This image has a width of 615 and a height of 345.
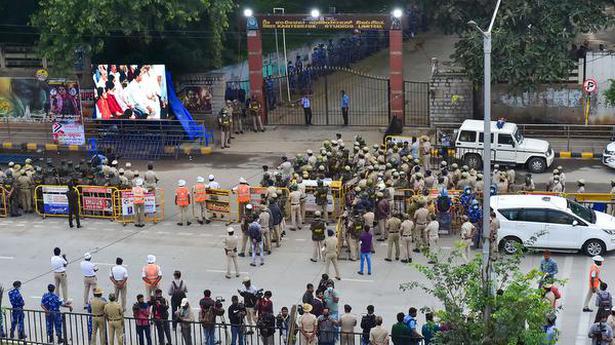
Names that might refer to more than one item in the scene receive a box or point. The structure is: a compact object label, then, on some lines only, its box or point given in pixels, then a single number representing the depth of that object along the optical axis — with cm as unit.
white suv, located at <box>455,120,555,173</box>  3288
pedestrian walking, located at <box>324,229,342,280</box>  2336
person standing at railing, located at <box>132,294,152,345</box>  1988
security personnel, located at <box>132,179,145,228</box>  2839
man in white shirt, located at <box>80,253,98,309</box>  2233
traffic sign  3600
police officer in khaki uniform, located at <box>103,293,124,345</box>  1998
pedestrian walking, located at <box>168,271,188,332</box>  2089
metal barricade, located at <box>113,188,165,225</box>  2903
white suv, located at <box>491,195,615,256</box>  2442
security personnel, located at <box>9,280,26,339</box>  2078
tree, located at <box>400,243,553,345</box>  1469
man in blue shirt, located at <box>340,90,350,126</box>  3960
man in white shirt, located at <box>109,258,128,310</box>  2189
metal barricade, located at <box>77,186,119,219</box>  2942
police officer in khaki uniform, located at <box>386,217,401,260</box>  2464
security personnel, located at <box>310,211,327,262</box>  2460
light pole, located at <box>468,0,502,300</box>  1986
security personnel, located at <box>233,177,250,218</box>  2795
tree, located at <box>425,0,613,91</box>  3538
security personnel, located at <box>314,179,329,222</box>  2767
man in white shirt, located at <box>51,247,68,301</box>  2231
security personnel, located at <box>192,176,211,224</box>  2845
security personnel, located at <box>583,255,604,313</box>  2085
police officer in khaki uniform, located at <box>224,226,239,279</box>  2359
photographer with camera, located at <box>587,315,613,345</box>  1834
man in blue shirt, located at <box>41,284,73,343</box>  2048
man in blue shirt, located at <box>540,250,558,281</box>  2130
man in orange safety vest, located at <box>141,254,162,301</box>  2194
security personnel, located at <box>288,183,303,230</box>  2750
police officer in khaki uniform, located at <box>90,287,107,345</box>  2014
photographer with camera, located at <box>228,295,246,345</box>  1966
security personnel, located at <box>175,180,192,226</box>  2809
